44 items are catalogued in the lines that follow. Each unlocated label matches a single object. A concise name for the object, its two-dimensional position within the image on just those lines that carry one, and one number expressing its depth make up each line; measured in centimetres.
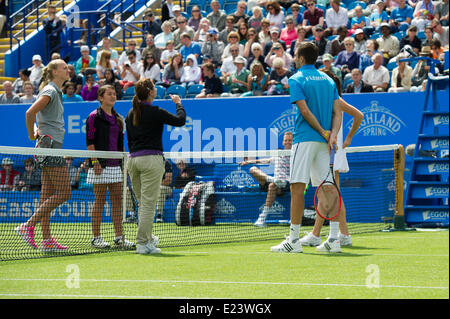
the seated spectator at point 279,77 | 1656
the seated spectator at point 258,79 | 1706
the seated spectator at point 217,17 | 2142
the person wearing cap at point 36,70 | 2155
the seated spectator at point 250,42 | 1888
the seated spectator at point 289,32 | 1938
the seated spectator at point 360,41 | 1791
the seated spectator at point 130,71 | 1986
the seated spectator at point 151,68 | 1955
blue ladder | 1309
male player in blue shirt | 854
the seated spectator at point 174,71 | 1898
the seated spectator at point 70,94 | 1894
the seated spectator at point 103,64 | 2017
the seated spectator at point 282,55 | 1792
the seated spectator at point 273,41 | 1856
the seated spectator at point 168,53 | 2009
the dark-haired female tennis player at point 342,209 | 924
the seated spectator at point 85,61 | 2159
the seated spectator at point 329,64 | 1647
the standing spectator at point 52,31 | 2455
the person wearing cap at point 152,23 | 2288
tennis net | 1312
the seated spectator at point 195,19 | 2180
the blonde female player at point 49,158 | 955
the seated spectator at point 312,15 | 1973
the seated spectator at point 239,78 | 1748
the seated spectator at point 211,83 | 1750
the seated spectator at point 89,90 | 1889
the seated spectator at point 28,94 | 1945
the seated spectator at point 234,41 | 1891
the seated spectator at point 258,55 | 1816
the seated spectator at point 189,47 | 2014
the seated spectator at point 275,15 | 2020
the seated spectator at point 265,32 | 1928
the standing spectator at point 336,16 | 1931
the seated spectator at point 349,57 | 1723
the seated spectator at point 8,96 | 1970
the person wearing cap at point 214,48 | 1994
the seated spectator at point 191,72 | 1877
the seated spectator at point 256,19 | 2017
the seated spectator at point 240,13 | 2048
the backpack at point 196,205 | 1385
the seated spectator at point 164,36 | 2161
